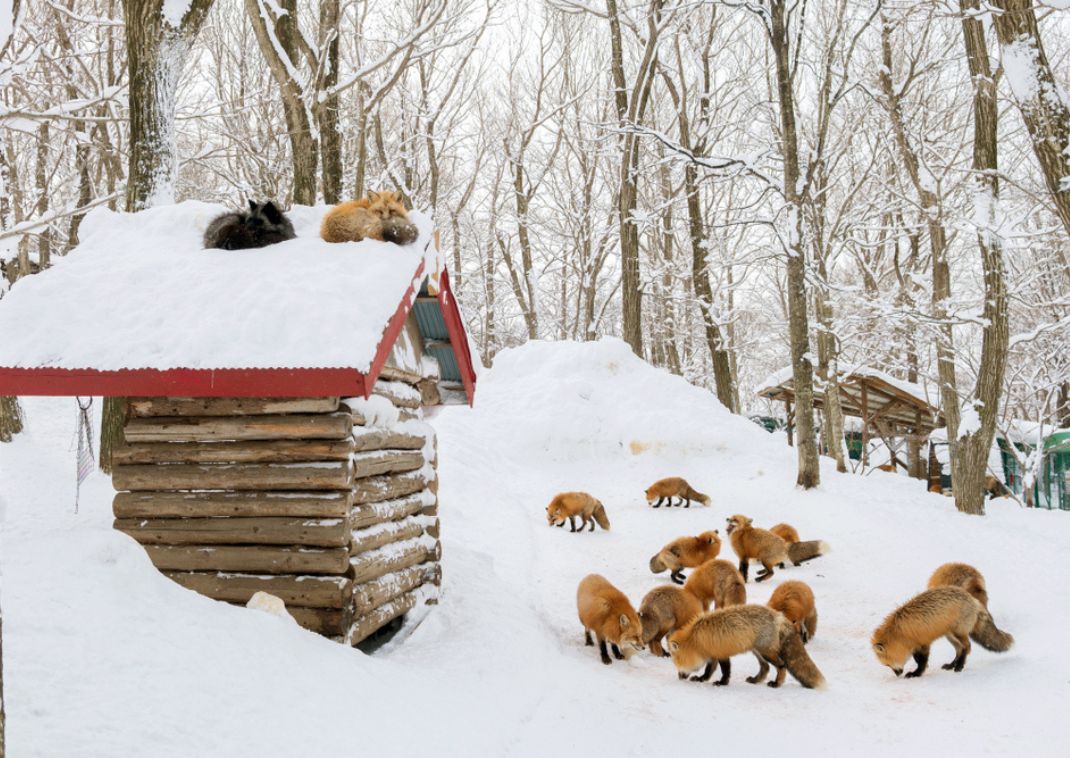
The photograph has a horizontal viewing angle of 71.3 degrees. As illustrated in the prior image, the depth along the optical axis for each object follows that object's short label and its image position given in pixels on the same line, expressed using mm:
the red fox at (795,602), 6055
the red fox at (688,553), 8273
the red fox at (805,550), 8625
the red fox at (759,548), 8312
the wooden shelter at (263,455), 4570
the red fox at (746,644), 5277
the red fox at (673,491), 12133
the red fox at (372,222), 5906
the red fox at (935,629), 5219
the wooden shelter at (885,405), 21000
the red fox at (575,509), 10906
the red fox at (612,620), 5793
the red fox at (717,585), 6551
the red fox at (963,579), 6027
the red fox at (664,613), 6141
